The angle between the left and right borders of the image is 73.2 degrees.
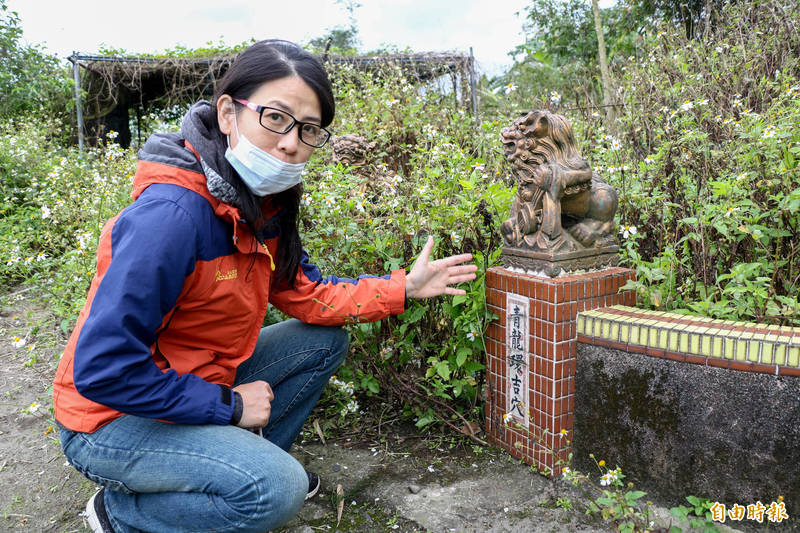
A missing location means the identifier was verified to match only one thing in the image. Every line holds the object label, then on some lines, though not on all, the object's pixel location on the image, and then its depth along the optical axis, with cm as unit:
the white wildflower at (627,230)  221
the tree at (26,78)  927
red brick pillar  207
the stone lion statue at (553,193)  209
